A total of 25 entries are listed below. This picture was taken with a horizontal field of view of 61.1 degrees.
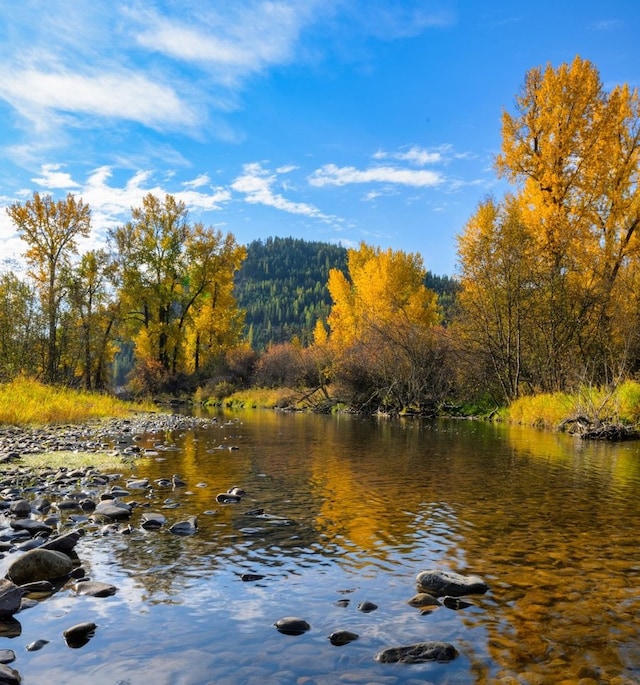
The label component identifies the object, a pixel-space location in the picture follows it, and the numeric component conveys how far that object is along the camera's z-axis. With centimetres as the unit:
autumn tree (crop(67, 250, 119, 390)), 2820
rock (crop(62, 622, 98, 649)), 293
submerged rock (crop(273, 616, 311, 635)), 312
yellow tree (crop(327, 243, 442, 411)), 2473
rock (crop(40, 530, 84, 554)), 431
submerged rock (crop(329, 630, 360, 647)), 298
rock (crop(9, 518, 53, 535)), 487
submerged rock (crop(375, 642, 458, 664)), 279
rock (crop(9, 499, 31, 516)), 555
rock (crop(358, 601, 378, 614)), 341
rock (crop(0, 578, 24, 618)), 326
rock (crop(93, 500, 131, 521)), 550
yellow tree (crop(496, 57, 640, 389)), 2017
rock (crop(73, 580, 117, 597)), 360
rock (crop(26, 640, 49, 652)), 283
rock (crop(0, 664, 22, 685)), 249
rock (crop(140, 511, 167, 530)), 518
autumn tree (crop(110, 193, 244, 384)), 3638
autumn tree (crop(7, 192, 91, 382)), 2734
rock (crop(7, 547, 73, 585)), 383
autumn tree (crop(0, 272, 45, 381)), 2530
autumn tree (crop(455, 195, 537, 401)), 2033
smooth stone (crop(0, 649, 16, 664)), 268
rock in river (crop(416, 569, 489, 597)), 372
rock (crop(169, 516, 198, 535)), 504
